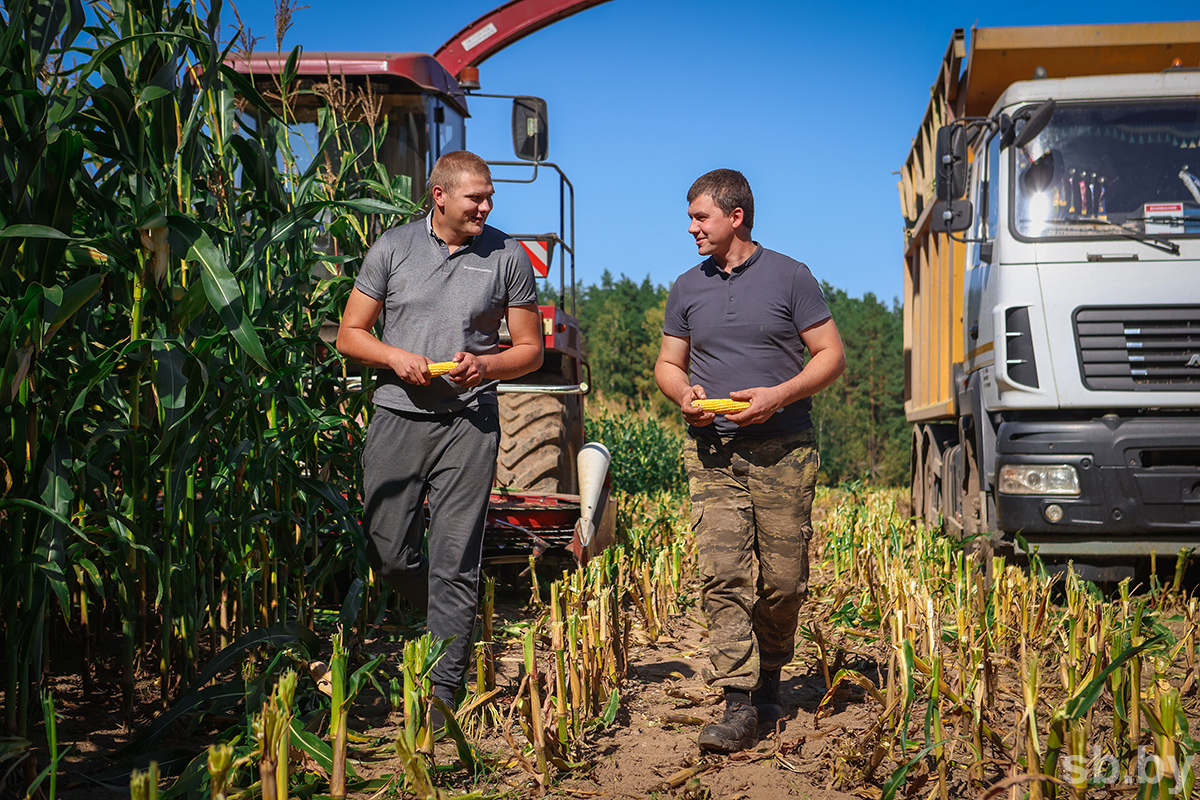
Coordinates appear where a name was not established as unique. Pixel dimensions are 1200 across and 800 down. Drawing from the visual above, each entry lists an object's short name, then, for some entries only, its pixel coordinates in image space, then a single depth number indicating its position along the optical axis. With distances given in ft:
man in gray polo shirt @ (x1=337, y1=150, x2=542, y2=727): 11.25
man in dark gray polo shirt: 11.42
